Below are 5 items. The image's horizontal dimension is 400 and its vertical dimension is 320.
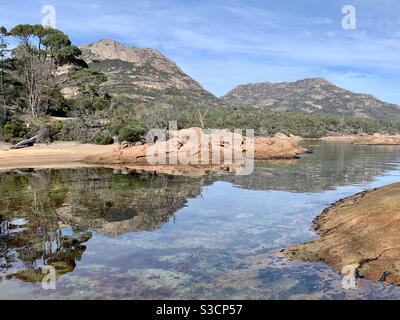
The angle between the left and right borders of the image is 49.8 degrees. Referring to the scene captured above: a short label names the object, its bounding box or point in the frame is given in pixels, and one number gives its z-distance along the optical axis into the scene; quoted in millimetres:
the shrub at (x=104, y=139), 43625
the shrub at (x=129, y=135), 40625
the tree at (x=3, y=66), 50125
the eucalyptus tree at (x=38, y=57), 50625
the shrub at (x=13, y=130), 39188
